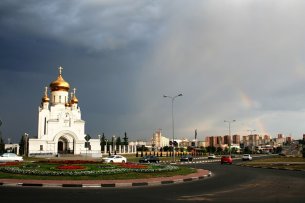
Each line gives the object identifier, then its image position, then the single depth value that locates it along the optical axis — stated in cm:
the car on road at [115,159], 4269
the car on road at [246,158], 6288
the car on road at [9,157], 4100
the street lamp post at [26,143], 7519
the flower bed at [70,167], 2406
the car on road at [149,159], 5150
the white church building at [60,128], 7112
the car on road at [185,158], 5828
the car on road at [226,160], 4966
